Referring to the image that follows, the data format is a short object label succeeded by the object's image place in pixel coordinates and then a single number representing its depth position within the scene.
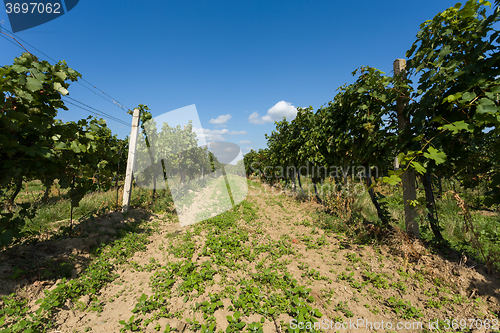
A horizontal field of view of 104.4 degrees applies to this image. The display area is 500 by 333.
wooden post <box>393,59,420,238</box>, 3.70
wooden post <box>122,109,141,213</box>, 6.39
